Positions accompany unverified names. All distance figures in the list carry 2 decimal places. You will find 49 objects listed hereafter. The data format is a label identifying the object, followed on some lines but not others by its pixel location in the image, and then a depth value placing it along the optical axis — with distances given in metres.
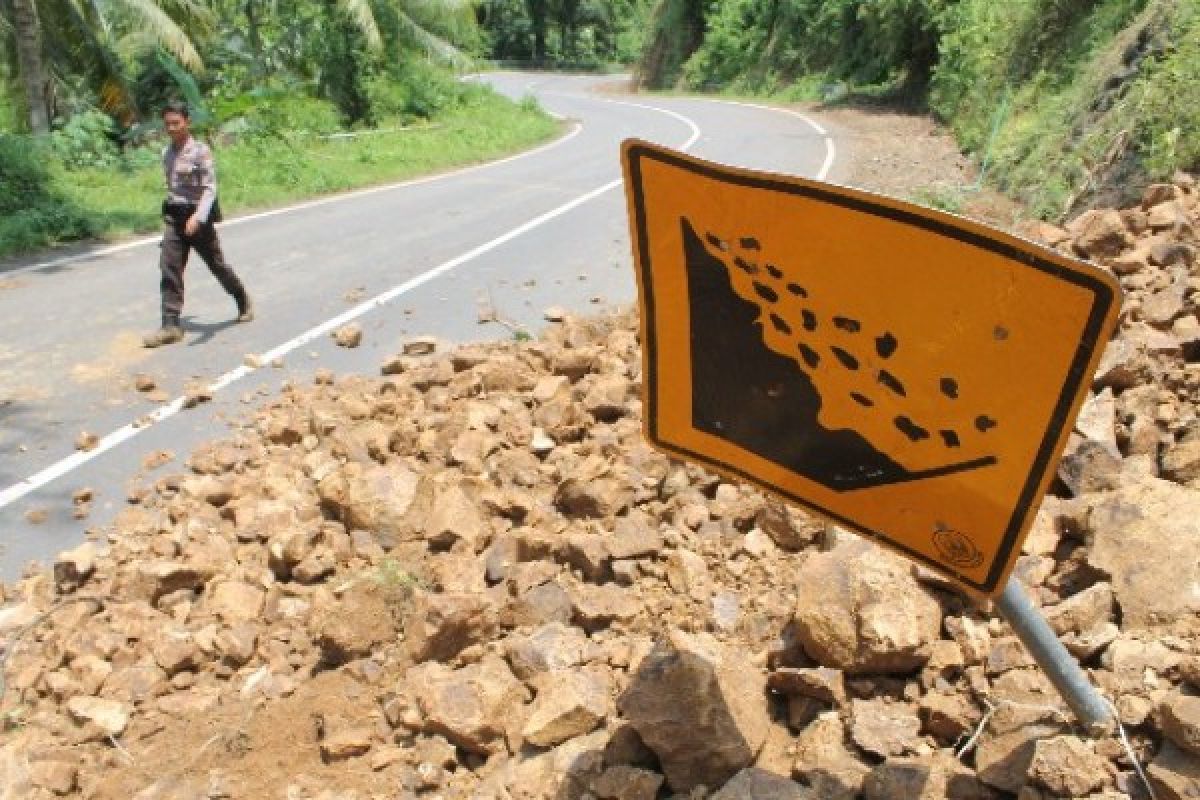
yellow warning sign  1.41
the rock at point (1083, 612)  2.69
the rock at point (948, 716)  2.47
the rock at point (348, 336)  6.74
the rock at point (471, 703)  2.80
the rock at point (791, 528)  3.35
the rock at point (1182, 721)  2.04
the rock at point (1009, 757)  2.21
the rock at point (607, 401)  4.67
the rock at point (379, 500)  3.90
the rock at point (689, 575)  3.25
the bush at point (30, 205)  10.49
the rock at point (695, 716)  2.47
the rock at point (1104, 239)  5.67
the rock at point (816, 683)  2.61
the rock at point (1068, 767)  2.07
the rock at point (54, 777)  2.89
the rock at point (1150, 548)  2.63
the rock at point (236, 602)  3.59
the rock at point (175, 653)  3.41
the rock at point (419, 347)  6.45
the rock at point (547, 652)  3.01
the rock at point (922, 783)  2.24
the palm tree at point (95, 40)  14.80
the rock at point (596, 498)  3.81
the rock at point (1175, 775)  2.02
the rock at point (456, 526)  3.75
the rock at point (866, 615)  2.61
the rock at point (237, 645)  3.42
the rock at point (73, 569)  3.94
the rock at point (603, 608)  3.21
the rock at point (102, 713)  3.15
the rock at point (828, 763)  2.35
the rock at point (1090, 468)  3.43
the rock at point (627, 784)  2.45
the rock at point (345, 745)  2.90
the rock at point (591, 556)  3.42
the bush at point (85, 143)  14.58
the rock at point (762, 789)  2.25
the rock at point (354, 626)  3.28
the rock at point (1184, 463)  3.43
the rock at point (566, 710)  2.69
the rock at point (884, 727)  2.44
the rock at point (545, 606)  3.29
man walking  6.87
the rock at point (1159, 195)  6.25
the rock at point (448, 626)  3.15
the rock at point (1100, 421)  3.60
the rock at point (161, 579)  3.75
